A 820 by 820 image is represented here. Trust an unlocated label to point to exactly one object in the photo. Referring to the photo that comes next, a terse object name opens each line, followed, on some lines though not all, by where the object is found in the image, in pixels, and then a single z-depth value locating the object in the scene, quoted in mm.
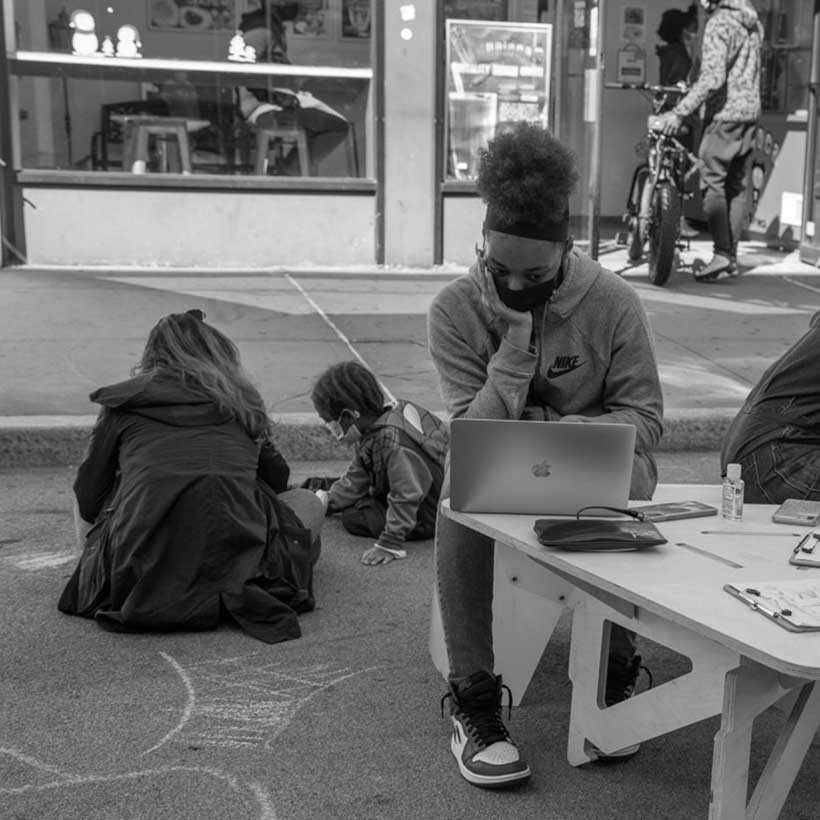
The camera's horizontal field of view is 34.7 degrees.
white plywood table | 2561
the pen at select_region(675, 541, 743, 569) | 2876
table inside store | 9820
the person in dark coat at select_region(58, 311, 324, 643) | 4062
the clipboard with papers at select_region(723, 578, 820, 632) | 2498
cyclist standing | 9367
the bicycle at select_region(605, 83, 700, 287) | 9281
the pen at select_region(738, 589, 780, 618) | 2531
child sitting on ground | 4840
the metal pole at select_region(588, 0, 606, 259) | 9727
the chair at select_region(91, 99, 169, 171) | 9969
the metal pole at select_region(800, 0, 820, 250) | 10617
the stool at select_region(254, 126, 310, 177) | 10266
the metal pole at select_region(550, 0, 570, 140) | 10414
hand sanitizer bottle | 3227
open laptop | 3006
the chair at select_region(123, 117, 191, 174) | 10039
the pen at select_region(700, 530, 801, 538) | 3109
